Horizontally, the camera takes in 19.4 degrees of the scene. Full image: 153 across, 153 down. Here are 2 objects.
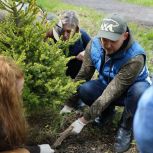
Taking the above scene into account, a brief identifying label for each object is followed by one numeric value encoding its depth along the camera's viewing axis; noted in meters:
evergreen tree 3.42
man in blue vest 3.78
